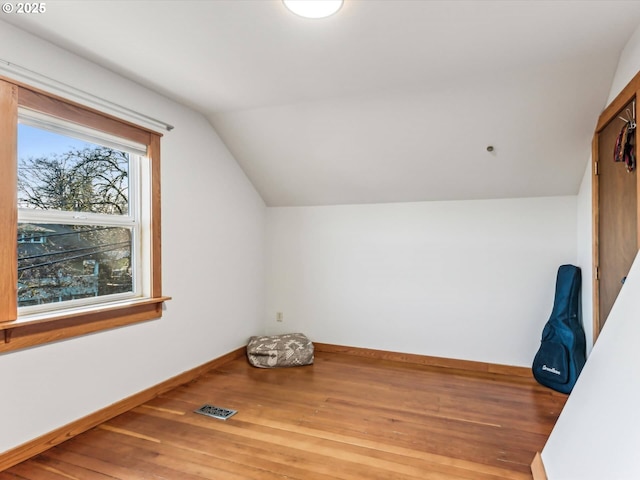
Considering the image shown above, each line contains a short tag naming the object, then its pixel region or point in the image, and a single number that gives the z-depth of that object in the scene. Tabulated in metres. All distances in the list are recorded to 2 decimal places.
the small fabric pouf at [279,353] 3.43
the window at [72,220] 1.93
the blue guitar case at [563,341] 2.78
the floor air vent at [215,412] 2.43
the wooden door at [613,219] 2.09
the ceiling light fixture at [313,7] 1.66
